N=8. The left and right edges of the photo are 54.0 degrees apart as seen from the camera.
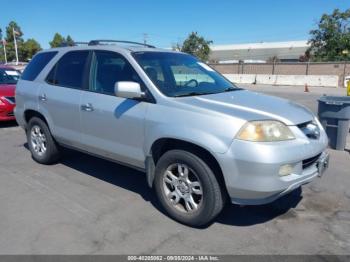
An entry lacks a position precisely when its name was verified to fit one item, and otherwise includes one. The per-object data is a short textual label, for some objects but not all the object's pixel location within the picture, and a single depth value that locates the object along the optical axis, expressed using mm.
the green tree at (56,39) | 73600
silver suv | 3184
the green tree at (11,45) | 71250
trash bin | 6508
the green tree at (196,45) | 56250
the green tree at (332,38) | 45469
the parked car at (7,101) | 8750
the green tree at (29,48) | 71812
